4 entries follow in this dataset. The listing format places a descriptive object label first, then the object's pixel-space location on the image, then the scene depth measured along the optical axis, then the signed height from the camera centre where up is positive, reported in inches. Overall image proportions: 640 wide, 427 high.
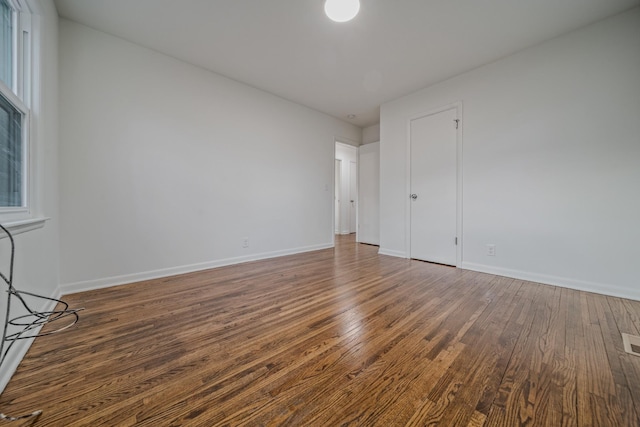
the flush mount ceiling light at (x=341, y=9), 77.5 +70.6
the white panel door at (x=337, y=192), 263.1 +23.2
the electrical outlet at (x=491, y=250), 111.9 -18.2
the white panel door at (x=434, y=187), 126.3 +14.7
